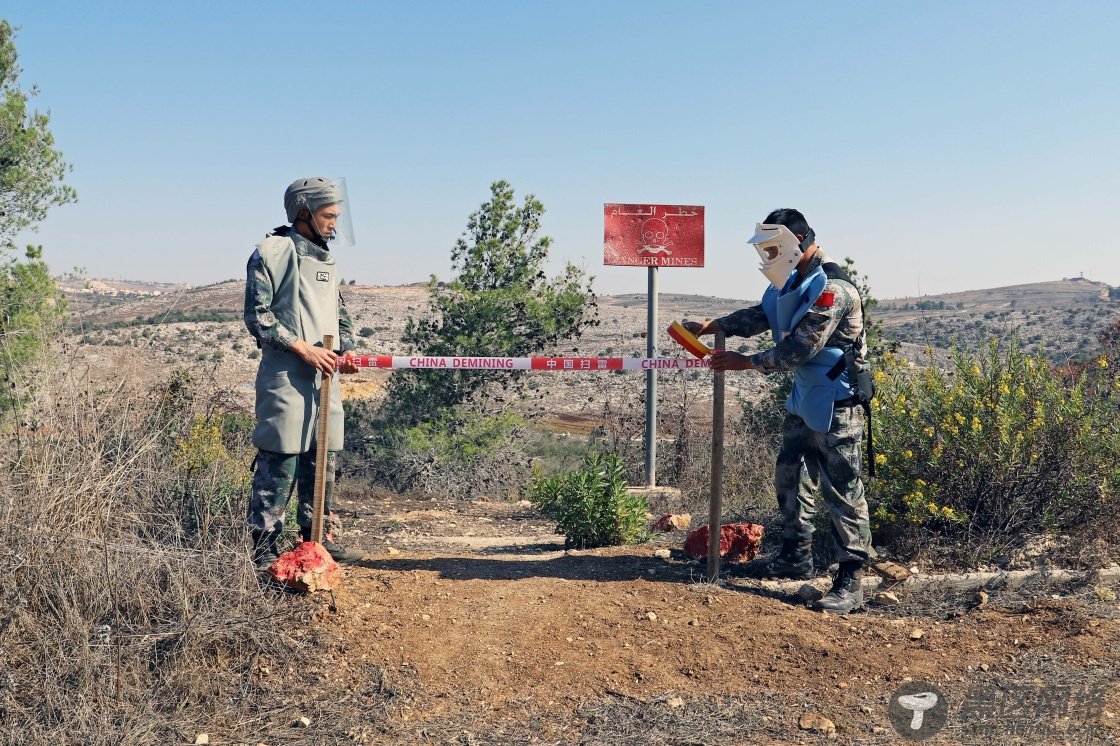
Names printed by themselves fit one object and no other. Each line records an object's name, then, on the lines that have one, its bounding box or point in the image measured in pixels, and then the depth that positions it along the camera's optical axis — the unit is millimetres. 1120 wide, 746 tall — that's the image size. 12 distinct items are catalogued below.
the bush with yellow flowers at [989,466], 5980
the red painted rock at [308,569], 4680
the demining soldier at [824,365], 5012
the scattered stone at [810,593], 5191
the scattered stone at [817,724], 3811
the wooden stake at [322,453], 5105
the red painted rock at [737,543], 6051
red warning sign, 9727
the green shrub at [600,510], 6637
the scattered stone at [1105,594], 5301
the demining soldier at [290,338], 4953
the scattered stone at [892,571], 5520
